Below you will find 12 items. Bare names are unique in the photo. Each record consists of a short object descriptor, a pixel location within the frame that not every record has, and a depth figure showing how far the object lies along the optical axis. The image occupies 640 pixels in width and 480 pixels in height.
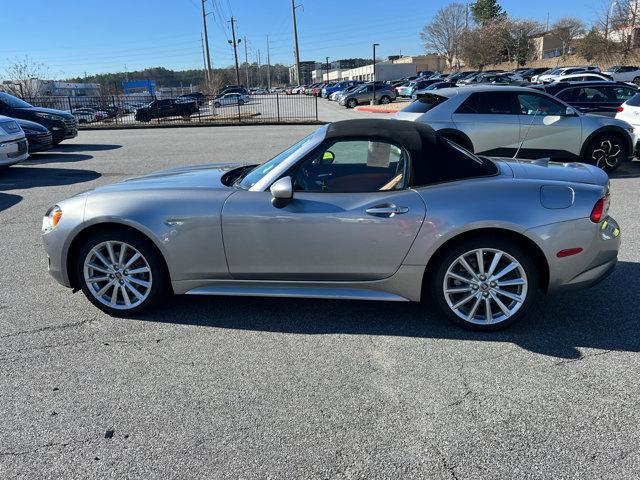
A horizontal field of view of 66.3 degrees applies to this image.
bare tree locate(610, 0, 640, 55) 42.91
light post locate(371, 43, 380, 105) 35.12
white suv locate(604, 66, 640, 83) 35.89
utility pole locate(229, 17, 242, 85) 79.94
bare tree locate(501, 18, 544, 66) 72.88
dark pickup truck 28.83
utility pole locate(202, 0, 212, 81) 53.64
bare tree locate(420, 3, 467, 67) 92.00
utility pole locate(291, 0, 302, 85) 70.75
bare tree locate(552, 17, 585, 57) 71.88
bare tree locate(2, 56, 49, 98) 29.28
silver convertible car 3.34
